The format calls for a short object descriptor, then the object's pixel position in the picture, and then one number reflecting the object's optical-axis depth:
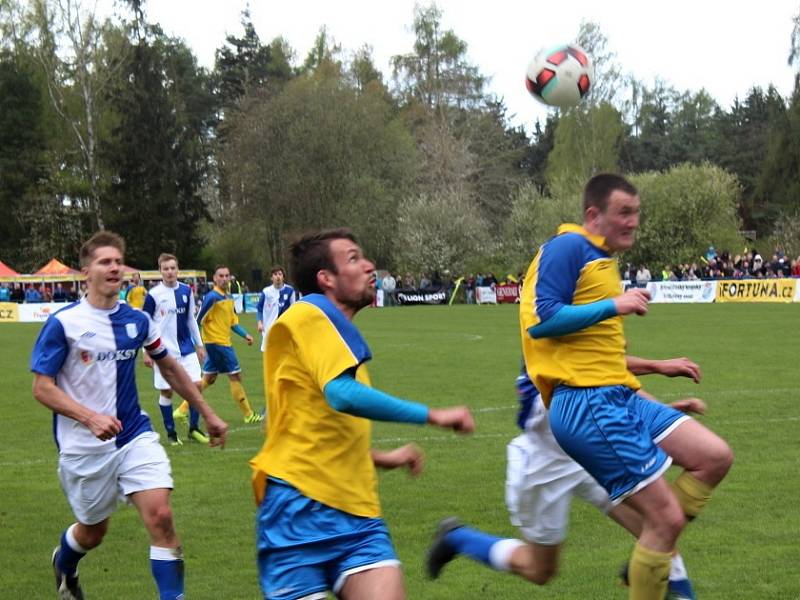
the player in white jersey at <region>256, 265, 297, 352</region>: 16.25
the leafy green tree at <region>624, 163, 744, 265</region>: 52.09
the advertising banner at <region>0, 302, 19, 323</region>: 43.33
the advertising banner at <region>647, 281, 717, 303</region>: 38.84
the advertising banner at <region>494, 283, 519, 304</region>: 45.16
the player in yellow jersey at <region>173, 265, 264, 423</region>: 13.37
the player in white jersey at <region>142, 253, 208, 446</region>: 12.27
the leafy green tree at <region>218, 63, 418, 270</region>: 55.03
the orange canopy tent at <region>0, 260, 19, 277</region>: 49.07
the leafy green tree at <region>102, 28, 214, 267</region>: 58.28
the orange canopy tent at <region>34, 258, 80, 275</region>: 49.22
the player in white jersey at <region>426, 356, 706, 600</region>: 5.00
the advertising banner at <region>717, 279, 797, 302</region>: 36.16
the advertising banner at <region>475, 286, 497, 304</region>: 45.62
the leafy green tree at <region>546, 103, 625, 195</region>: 64.00
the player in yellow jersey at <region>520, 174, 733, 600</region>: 4.73
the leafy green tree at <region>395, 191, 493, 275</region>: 54.84
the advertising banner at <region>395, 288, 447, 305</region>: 46.19
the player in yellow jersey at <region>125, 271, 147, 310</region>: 15.74
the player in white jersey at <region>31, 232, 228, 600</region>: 5.55
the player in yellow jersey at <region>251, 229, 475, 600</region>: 3.74
